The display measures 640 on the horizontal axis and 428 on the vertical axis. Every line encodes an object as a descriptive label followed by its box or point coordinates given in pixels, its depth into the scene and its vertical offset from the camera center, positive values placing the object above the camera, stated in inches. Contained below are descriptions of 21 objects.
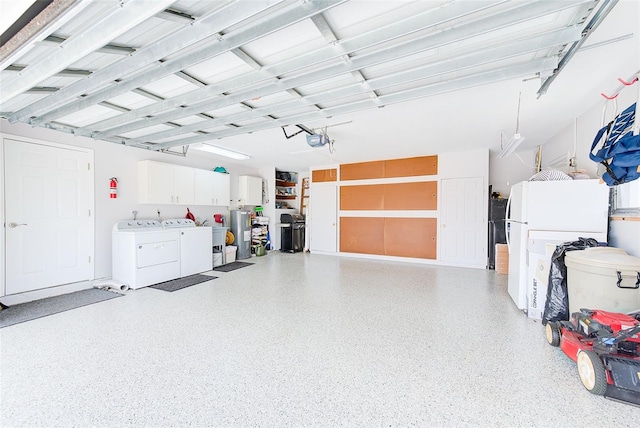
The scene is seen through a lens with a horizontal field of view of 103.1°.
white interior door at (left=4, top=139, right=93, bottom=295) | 141.4 -4.2
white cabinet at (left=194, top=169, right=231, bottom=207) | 233.1 +21.0
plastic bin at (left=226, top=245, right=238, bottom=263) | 252.4 -43.5
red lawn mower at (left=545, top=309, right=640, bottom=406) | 64.6 -38.9
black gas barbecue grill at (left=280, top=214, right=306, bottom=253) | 310.5 -28.7
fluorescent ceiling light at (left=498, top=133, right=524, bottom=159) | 127.3 +37.5
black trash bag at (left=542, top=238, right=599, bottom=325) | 100.7 -29.2
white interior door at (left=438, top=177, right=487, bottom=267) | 221.5 -10.0
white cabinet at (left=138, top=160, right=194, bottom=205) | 195.9 +21.0
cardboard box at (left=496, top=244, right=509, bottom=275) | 202.5 -38.2
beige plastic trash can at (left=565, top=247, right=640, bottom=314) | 79.3 -22.3
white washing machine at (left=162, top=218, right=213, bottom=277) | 199.2 -29.5
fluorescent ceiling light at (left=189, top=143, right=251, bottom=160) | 197.2 +49.7
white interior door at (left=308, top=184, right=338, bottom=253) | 294.8 -9.0
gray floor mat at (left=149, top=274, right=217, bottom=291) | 169.8 -52.1
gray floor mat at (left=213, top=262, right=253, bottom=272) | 224.8 -52.6
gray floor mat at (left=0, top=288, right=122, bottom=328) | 122.8 -52.6
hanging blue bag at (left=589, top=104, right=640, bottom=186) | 72.1 +17.9
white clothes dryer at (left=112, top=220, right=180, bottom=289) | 167.2 -30.9
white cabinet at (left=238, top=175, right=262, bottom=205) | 287.3 +22.8
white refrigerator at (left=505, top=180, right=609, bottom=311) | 111.3 -1.5
